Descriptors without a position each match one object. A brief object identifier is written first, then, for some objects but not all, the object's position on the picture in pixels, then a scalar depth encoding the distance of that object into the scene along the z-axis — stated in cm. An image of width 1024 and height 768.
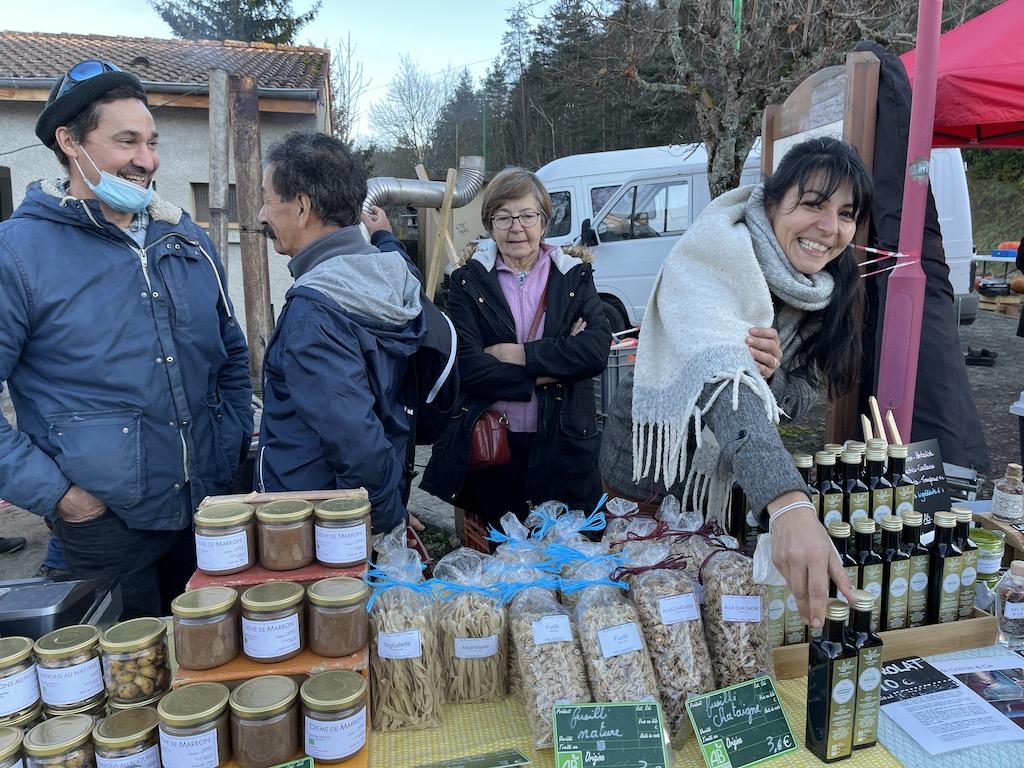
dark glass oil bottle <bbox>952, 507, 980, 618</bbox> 166
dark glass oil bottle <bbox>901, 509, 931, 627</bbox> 162
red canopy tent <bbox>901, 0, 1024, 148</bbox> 361
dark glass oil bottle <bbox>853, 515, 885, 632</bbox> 156
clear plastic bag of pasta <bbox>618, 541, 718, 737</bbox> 136
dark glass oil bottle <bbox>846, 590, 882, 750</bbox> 125
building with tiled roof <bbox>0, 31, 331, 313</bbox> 921
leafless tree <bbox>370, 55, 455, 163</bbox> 2548
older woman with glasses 266
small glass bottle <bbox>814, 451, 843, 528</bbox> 165
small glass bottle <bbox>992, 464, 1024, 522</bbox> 219
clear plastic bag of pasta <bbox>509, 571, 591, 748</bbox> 131
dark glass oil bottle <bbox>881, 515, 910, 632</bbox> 159
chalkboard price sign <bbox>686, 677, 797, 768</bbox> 127
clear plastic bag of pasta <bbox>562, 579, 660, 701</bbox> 132
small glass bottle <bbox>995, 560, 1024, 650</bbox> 166
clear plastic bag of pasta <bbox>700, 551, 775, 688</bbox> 141
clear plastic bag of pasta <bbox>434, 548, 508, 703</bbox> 142
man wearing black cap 192
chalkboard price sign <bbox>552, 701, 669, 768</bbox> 120
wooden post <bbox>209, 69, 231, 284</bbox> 522
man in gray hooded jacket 176
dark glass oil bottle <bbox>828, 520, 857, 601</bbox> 153
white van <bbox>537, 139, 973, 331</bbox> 876
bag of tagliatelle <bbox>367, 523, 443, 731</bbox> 134
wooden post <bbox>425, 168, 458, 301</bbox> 602
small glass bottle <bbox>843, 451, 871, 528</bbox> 168
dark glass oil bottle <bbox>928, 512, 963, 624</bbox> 163
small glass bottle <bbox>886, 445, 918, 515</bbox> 172
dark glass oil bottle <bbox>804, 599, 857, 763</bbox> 124
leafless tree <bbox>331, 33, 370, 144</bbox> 1967
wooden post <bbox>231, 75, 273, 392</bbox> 527
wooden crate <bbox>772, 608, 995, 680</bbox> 159
